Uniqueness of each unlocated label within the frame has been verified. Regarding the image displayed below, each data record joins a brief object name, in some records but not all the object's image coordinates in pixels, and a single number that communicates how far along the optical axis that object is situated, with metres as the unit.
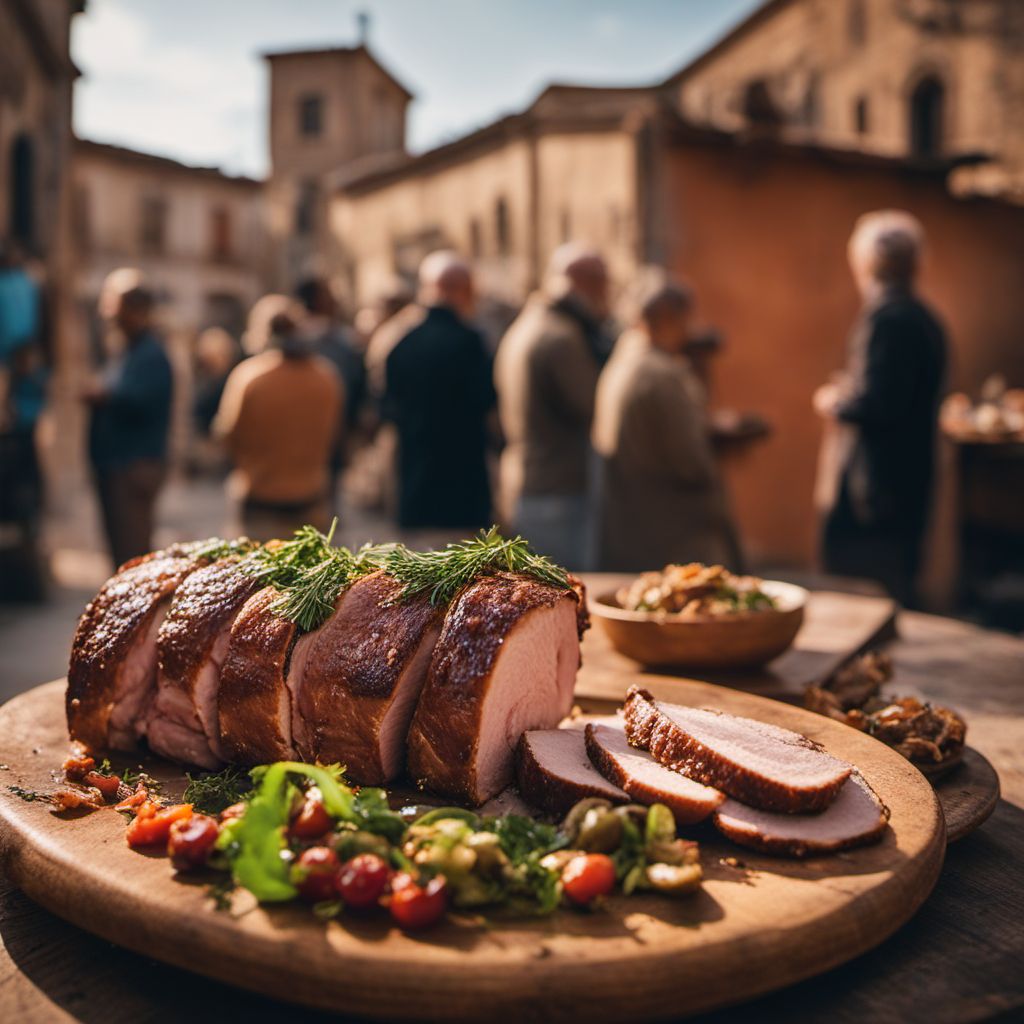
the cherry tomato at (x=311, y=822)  0.57
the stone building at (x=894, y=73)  15.50
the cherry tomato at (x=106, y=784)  0.67
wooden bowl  0.90
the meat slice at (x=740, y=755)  0.60
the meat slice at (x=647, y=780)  0.60
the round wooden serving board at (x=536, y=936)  0.47
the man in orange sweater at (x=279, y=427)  5.21
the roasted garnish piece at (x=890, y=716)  0.71
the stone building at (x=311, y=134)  31.37
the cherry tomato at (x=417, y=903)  0.50
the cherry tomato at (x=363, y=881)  0.51
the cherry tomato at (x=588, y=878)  0.52
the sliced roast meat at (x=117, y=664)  0.74
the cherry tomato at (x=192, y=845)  0.56
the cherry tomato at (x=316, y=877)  0.52
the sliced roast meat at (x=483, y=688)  0.65
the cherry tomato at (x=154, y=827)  0.59
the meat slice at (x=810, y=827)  0.57
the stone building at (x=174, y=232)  32.57
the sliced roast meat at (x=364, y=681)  0.66
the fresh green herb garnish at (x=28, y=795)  0.65
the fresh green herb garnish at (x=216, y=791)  0.65
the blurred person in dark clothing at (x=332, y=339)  6.65
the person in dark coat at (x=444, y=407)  5.30
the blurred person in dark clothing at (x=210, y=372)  6.83
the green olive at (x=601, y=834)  0.55
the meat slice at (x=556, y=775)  0.61
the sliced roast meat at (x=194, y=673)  0.72
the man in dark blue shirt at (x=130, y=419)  5.70
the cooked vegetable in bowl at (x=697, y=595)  0.95
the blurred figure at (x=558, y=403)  5.05
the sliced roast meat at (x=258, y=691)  0.69
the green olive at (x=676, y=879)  0.53
